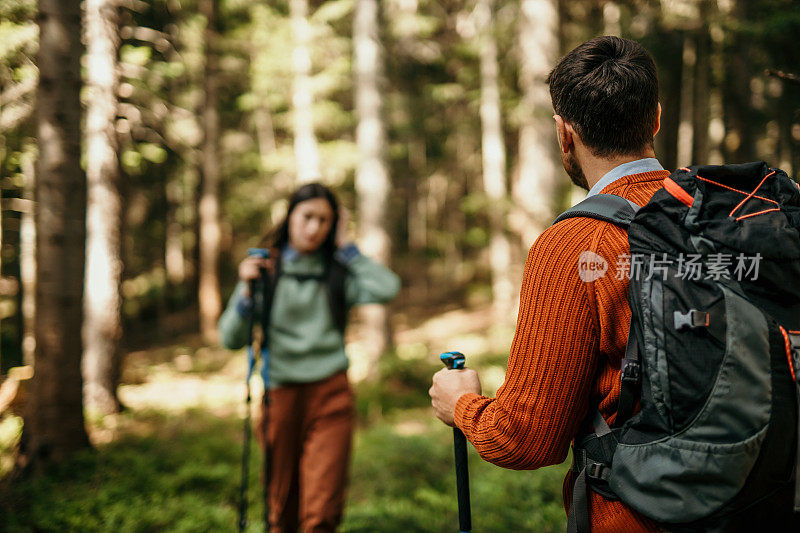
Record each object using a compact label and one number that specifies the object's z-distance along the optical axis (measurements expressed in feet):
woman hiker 11.68
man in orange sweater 4.50
